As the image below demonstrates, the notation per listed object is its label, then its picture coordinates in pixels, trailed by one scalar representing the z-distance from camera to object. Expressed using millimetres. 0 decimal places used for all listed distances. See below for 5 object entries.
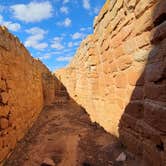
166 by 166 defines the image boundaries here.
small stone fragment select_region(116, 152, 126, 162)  2294
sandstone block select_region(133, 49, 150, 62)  1985
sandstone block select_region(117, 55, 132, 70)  2394
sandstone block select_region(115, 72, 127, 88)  2562
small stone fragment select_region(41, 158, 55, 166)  2552
